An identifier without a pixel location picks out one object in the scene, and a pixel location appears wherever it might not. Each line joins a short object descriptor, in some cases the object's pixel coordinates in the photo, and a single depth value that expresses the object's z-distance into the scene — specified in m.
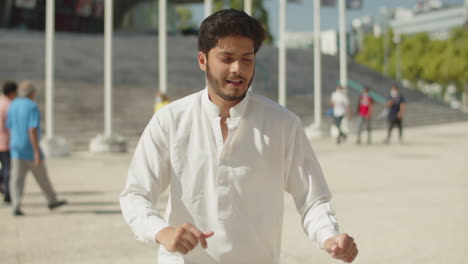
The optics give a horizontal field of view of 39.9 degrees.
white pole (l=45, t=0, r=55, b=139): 15.91
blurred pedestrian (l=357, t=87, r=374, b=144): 17.20
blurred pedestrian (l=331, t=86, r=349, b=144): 17.47
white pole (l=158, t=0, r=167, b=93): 17.55
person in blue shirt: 7.30
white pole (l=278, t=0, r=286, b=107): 20.73
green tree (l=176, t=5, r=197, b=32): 83.88
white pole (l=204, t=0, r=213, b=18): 18.58
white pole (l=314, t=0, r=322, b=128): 21.46
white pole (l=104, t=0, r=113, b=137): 16.56
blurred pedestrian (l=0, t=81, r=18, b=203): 8.16
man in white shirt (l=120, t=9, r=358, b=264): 2.12
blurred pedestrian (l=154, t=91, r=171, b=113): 13.65
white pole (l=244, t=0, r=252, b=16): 19.52
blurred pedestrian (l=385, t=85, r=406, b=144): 17.19
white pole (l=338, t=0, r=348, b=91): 21.69
